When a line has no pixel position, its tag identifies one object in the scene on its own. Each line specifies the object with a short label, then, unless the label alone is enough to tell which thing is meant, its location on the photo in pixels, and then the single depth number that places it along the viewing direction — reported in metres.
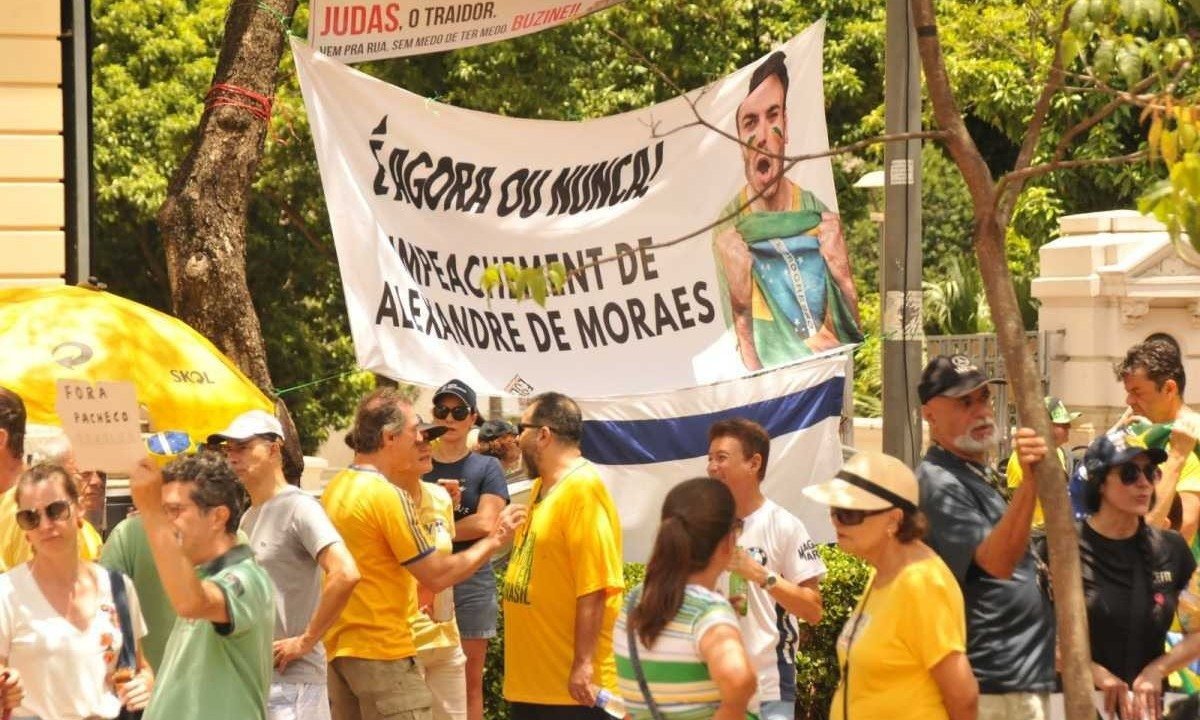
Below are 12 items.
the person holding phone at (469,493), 17.84
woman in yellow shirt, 10.59
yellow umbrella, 15.80
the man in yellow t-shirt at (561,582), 14.77
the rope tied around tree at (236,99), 21.67
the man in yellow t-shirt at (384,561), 14.75
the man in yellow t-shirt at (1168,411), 15.94
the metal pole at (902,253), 18.62
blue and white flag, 19.06
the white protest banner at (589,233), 18.52
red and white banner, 19.72
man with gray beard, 12.04
